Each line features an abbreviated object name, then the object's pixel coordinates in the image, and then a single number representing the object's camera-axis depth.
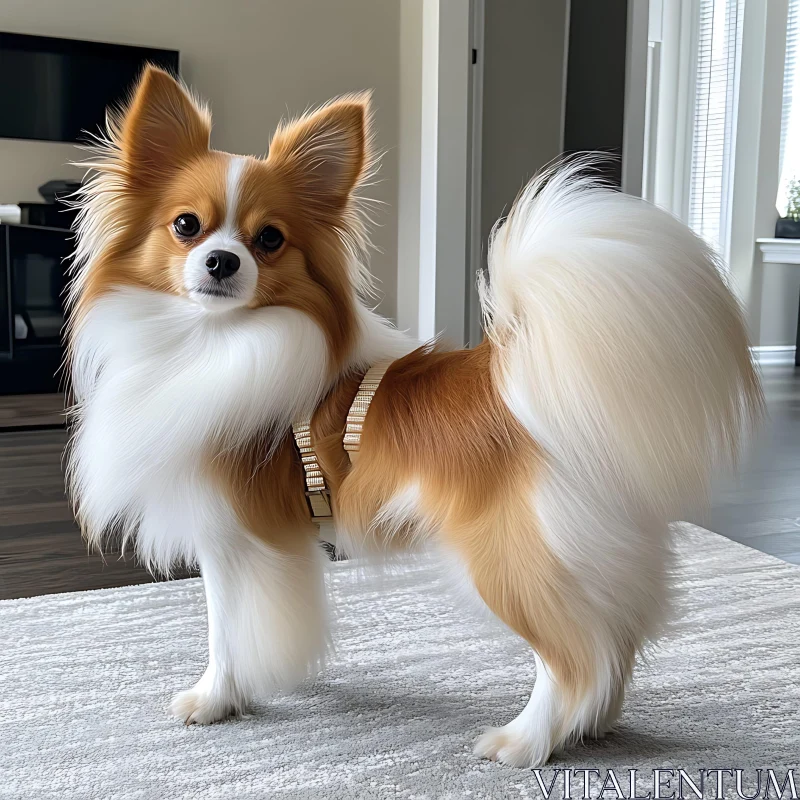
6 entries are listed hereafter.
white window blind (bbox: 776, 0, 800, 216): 5.79
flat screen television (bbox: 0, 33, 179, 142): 4.10
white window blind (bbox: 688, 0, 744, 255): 5.87
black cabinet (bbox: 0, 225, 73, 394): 4.13
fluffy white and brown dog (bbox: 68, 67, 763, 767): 1.00
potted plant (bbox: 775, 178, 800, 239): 5.93
